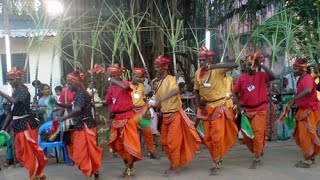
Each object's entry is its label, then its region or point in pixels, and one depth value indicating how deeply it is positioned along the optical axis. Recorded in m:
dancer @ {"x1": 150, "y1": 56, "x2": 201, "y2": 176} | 5.71
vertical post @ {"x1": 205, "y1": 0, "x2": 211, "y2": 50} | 7.20
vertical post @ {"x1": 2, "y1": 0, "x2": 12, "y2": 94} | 6.47
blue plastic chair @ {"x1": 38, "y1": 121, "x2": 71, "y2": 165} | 6.64
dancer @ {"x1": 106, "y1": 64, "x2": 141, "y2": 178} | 5.62
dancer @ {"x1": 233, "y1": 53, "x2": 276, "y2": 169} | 5.90
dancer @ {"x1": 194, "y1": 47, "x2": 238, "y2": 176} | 5.76
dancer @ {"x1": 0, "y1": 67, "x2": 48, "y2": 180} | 5.38
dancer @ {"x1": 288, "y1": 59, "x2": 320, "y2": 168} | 5.98
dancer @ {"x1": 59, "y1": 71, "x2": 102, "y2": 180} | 5.31
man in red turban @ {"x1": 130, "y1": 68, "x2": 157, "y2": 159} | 6.83
